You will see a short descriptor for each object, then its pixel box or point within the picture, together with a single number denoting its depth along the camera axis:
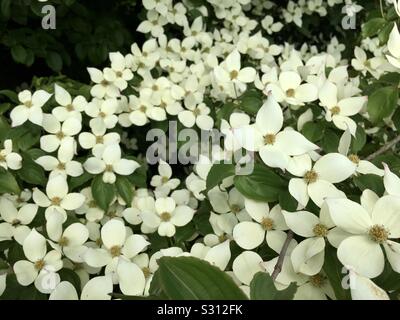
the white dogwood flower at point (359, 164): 0.77
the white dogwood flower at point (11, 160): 1.00
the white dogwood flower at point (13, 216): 0.90
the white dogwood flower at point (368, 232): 0.60
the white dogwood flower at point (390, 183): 0.64
